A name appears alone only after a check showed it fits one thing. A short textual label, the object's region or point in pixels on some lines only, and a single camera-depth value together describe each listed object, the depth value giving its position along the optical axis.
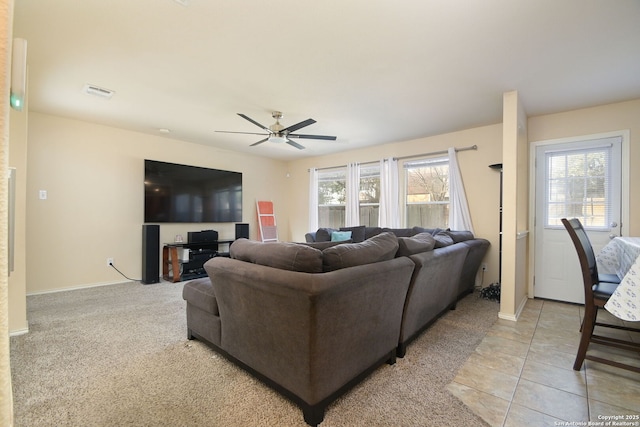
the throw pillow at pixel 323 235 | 5.17
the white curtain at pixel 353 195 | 5.55
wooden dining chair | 1.89
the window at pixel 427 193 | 4.64
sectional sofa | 1.43
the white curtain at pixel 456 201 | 4.25
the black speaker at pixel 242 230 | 5.64
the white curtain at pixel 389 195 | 4.97
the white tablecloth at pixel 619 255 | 2.02
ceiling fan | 3.60
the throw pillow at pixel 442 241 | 2.75
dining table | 1.62
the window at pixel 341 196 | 5.49
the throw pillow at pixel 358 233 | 4.98
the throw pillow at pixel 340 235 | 4.96
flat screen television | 4.54
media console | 4.50
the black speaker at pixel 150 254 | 4.31
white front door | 3.29
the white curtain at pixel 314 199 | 6.25
